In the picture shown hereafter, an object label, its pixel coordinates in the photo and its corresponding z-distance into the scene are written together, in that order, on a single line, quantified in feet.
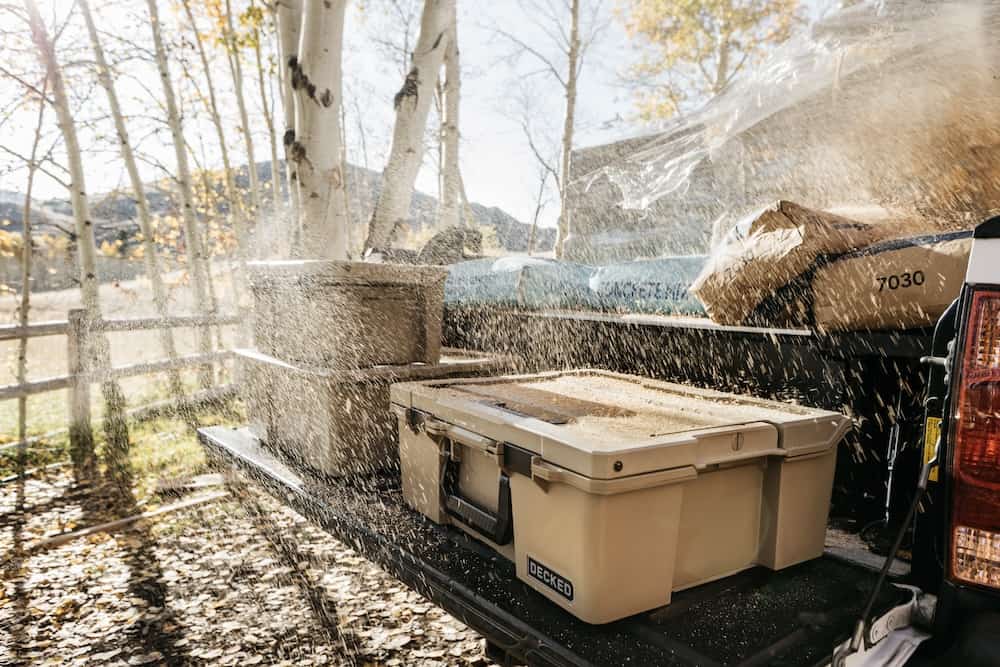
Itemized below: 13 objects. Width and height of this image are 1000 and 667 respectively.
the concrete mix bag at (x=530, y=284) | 9.75
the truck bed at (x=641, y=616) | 3.52
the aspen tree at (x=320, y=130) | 12.50
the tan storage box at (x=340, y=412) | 6.79
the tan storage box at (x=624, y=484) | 3.75
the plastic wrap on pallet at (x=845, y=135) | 7.22
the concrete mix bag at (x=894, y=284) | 5.02
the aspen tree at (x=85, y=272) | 19.21
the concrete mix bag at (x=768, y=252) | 6.00
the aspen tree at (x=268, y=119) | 30.31
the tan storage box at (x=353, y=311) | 6.81
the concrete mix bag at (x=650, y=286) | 8.24
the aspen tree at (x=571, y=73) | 43.19
